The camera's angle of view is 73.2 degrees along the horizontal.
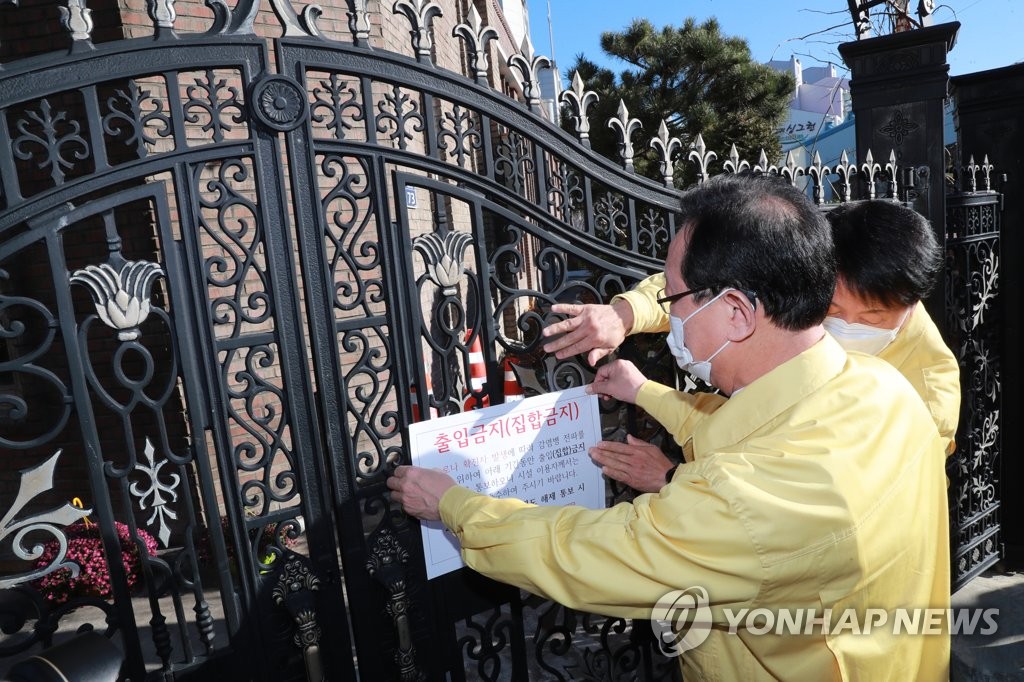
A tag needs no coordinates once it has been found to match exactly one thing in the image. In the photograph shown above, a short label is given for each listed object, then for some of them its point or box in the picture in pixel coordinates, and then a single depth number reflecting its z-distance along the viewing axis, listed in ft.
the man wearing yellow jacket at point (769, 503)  4.41
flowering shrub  10.46
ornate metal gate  5.83
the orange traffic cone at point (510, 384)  15.21
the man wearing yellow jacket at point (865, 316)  7.38
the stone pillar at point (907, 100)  11.47
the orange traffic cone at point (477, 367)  19.97
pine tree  36.73
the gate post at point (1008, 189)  13.74
